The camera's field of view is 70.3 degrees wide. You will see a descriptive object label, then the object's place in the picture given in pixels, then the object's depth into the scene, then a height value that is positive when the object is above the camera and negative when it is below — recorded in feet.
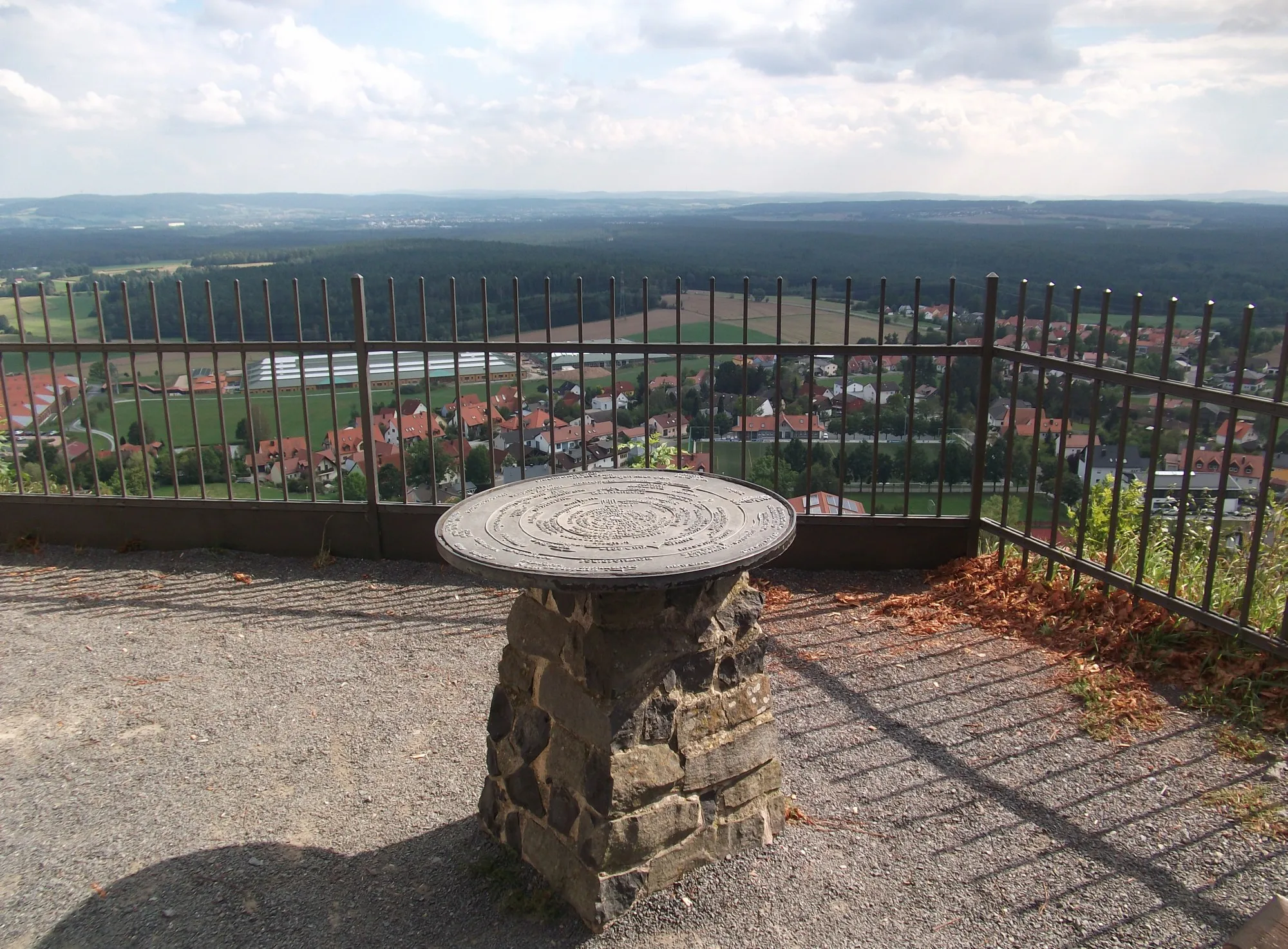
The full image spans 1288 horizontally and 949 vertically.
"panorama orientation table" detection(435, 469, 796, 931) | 9.78 -5.00
